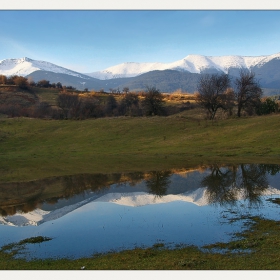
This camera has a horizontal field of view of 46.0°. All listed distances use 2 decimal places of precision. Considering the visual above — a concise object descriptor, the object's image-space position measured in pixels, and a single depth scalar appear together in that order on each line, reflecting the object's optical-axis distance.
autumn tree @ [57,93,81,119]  116.13
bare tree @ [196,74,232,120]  82.00
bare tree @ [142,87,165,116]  100.38
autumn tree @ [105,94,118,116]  123.00
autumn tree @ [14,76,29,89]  171.50
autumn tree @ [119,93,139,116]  122.79
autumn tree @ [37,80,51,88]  193.48
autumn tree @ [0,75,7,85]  178.23
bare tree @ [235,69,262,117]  80.25
